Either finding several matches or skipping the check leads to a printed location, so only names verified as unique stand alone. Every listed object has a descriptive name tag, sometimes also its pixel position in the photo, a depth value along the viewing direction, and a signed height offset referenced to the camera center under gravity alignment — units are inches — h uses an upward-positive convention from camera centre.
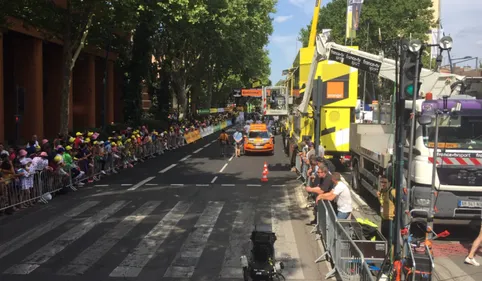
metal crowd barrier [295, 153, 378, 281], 247.6 -80.8
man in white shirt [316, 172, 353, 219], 346.6 -62.0
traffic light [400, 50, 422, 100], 261.6 +21.2
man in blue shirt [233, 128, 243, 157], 1084.9 -63.4
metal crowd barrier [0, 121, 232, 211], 477.5 -83.8
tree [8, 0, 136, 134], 719.7 +153.0
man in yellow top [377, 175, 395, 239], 336.5 -67.3
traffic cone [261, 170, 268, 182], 692.7 -95.1
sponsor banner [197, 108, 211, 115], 2250.2 +7.8
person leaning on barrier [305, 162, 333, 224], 379.8 -56.1
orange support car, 1090.7 -67.4
